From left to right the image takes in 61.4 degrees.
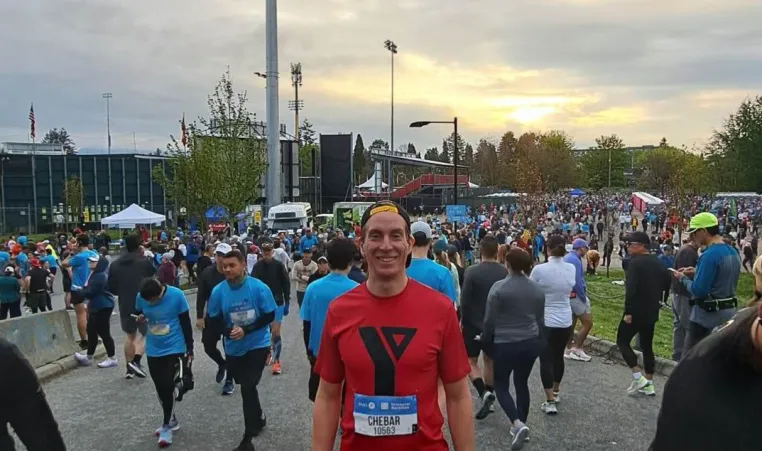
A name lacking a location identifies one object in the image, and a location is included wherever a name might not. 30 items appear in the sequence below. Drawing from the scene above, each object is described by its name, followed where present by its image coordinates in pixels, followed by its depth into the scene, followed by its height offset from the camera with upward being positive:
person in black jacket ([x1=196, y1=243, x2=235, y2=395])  6.44 -1.55
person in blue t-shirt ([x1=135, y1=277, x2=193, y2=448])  6.36 -1.64
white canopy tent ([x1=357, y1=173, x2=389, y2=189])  63.46 -0.64
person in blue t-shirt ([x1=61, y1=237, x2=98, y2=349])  10.91 -1.65
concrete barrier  9.17 -2.33
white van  34.16 -2.06
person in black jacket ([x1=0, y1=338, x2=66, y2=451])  2.39 -0.86
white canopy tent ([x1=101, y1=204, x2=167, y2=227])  26.20 -1.60
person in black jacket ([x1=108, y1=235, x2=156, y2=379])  8.88 -1.44
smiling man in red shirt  2.80 -0.81
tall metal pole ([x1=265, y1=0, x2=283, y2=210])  31.50 +4.01
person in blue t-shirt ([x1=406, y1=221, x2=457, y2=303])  5.79 -0.86
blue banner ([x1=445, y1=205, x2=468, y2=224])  26.20 -1.39
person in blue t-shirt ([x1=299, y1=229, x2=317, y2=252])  16.50 -1.68
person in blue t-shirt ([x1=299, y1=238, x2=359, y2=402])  5.61 -0.99
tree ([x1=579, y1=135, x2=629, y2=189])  104.38 +2.46
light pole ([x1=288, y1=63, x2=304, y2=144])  78.94 +12.18
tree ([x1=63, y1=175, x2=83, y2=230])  44.62 -1.31
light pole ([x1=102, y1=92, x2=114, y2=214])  51.06 -1.26
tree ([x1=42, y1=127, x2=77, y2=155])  159.36 +10.85
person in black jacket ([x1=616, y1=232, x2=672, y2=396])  7.26 -1.39
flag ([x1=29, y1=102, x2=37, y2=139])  53.88 +4.88
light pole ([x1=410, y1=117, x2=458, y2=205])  26.01 +2.26
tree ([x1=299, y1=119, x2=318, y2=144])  114.89 +8.68
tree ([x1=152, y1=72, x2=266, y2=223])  26.42 +0.71
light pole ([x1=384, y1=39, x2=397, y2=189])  75.04 +15.41
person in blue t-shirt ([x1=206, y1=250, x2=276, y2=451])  5.99 -1.38
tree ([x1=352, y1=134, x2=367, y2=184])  107.45 +3.02
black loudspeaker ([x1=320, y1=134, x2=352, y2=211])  45.75 +0.81
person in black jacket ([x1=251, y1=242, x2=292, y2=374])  9.47 -1.42
